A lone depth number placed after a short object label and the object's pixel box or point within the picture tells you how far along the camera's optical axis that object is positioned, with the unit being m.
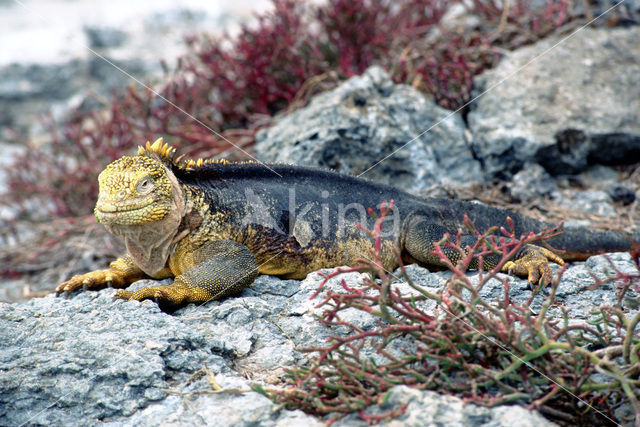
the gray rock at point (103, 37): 11.25
